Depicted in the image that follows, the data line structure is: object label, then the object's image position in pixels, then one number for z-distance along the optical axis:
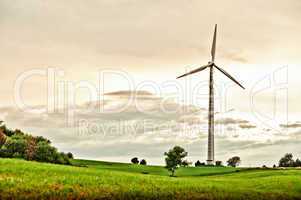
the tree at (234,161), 132.73
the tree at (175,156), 80.75
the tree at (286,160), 120.19
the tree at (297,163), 113.02
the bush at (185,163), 81.22
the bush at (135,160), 111.18
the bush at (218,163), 105.04
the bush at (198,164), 105.22
